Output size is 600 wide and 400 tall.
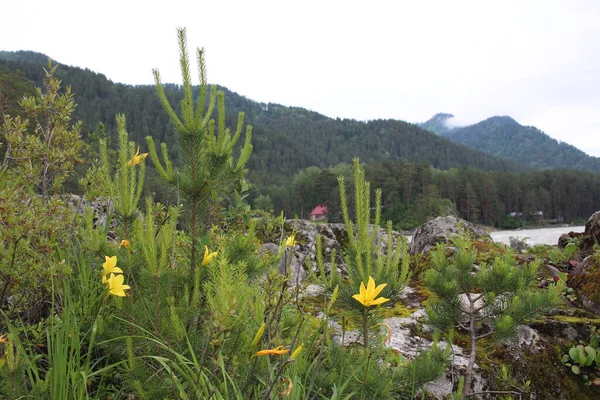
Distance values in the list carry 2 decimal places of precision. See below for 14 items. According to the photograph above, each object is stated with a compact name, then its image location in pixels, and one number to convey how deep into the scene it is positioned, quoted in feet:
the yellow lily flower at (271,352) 3.82
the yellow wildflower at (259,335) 4.01
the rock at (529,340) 9.77
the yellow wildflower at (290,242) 6.36
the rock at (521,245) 28.46
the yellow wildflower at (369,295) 5.35
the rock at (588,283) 11.90
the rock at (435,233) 21.48
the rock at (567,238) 19.66
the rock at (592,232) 16.96
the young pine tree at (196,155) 6.73
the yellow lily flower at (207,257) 6.02
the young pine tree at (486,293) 7.85
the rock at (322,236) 22.15
